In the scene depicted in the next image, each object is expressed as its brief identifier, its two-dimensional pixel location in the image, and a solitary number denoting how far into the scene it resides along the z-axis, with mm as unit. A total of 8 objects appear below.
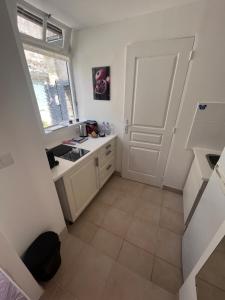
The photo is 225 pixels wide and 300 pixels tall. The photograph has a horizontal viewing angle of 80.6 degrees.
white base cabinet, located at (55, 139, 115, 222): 1401
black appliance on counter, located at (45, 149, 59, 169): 1325
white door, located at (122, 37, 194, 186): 1562
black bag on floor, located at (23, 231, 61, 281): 1028
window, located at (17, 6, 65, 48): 1439
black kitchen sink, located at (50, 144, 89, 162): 1551
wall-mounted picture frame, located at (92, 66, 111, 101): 1994
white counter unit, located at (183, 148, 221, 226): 1318
